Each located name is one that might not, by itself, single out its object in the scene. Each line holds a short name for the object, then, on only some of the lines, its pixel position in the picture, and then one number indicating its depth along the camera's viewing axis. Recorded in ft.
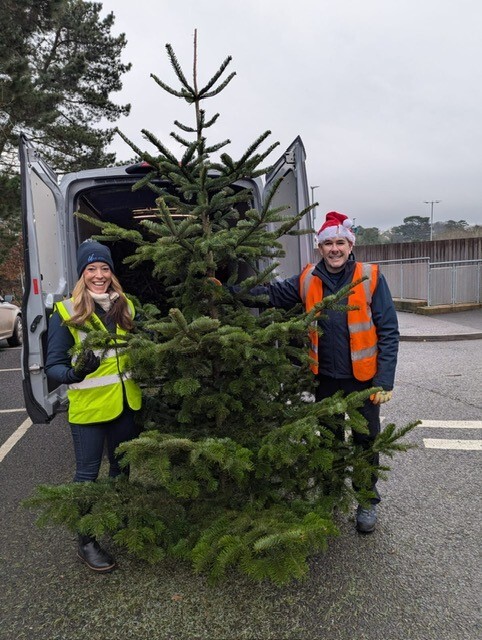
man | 9.80
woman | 8.97
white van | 11.55
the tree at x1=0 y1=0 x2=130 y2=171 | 45.47
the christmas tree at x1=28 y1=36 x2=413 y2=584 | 7.64
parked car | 38.17
